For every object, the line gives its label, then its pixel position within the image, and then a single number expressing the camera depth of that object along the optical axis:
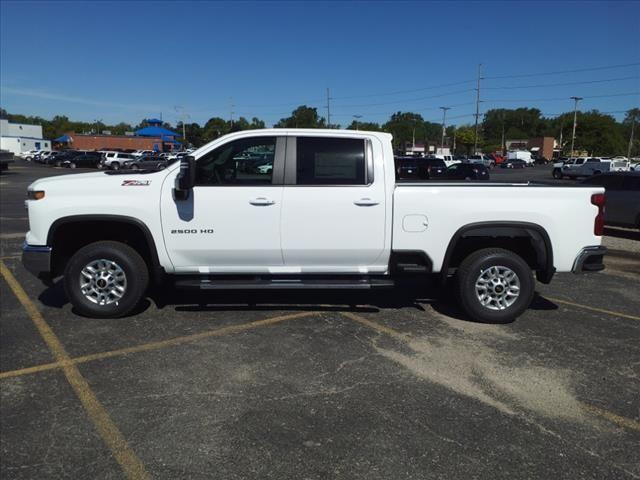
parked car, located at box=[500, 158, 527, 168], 73.06
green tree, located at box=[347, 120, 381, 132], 125.69
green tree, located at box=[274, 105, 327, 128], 98.10
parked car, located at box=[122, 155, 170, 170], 38.44
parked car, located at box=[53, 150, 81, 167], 50.23
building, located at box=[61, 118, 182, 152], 90.94
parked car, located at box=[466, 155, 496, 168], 68.43
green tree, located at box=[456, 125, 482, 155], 111.88
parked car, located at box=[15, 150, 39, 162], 66.84
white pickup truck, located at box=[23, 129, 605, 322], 5.28
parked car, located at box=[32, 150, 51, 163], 57.30
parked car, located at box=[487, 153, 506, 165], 77.50
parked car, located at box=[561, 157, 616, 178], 42.94
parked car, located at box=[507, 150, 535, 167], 85.69
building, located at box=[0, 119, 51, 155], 84.62
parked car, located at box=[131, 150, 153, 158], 50.49
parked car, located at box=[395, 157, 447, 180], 24.19
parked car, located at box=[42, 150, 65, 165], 51.09
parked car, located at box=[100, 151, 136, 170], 47.56
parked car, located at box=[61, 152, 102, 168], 50.09
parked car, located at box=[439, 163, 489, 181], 24.19
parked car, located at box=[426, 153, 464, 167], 56.36
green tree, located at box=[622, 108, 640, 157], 129.38
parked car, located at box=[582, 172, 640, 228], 12.09
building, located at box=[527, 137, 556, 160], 122.51
